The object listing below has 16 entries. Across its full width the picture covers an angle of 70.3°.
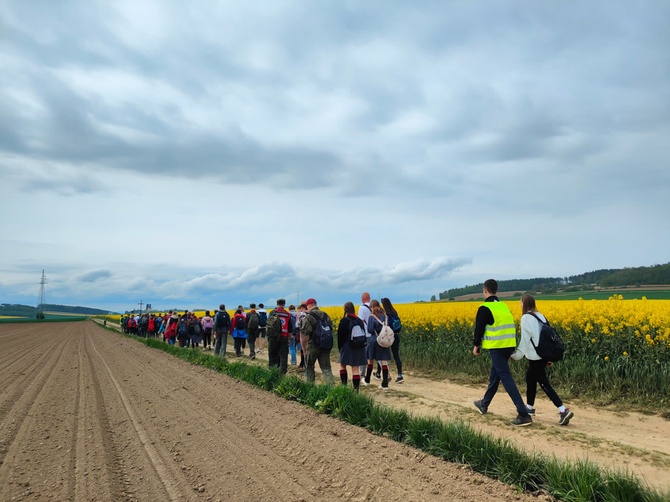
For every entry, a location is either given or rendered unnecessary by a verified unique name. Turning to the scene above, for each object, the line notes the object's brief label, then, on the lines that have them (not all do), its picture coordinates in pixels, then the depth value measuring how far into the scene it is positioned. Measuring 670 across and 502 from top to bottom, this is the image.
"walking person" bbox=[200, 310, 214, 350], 22.73
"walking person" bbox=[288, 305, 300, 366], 15.83
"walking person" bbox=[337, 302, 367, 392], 9.43
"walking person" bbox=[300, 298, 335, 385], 9.79
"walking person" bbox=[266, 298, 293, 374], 11.84
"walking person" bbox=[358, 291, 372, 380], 10.95
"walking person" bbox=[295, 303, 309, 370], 12.69
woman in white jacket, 7.24
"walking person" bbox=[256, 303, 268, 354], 18.19
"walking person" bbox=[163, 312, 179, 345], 24.59
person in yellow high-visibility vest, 7.41
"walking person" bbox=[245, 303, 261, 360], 17.47
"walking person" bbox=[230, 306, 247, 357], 17.97
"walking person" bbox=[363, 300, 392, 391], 10.31
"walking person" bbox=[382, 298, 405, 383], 11.31
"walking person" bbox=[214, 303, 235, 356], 18.12
